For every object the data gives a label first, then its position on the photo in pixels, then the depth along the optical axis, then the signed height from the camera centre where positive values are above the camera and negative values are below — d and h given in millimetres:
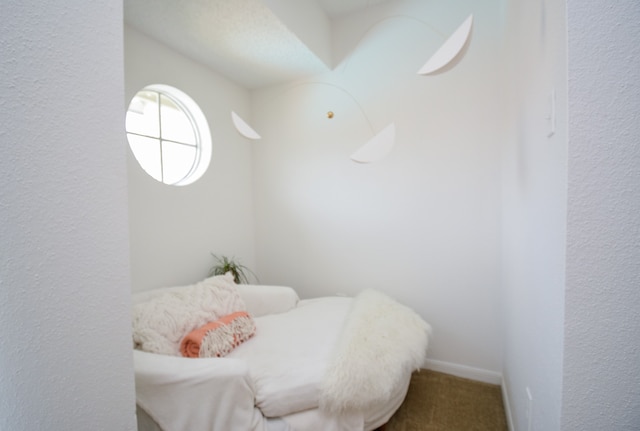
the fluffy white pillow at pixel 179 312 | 1356 -598
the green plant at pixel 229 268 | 2338 -521
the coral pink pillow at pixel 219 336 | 1477 -743
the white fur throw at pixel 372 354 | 1249 -781
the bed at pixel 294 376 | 1101 -807
